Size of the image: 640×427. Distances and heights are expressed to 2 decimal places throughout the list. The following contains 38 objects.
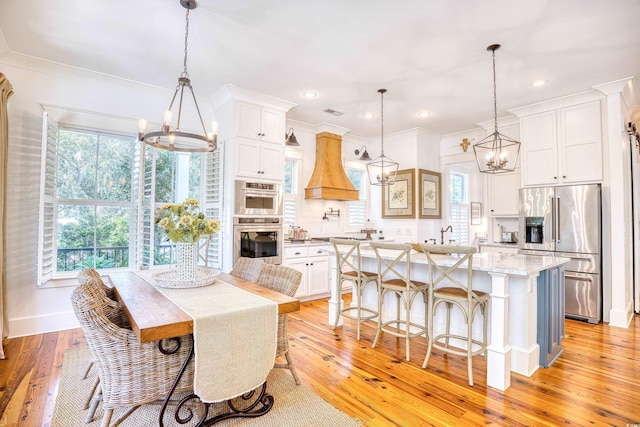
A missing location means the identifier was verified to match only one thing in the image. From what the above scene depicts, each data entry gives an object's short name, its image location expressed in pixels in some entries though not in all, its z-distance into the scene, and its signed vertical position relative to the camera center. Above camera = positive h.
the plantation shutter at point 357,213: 6.40 +0.16
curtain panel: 3.00 +0.35
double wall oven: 4.18 -0.02
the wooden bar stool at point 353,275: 3.34 -0.58
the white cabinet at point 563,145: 4.12 +1.03
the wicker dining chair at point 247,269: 2.74 -0.42
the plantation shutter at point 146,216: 3.97 +0.05
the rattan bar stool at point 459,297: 2.51 -0.61
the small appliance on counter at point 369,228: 6.45 -0.14
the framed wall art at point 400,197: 5.91 +0.46
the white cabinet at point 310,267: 4.73 -0.70
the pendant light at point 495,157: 3.08 +0.63
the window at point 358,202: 6.40 +0.38
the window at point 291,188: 5.48 +0.56
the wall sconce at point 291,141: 4.63 +1.14
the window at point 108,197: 3.70 +0.28
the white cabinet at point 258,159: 4.20 +0.83
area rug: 1.99 -1.24
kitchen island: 2.43 -0.73
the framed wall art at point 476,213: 7.47 +0.20
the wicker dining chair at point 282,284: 2.31 -0.49
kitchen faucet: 6.15 -0.18
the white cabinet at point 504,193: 5.09 +0.46
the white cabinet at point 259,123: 4.21 +1.32
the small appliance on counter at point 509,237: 5.24 -0.24
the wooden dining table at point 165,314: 1.58 -0.50
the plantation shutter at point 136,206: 4.01 +0.17
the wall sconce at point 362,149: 6.43 +1.44
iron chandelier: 2.19 +0.62
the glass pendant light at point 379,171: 4.58 +1.01
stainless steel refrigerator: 3.98 -0.19
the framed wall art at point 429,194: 5.90 +0.50
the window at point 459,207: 7.14 +0.32
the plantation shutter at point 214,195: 4.24 +0.34
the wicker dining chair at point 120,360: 1.60 -0.74
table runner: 1.71 -0.67
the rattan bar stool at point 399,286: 2.93 -0.61
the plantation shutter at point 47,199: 3.25 +0.21
